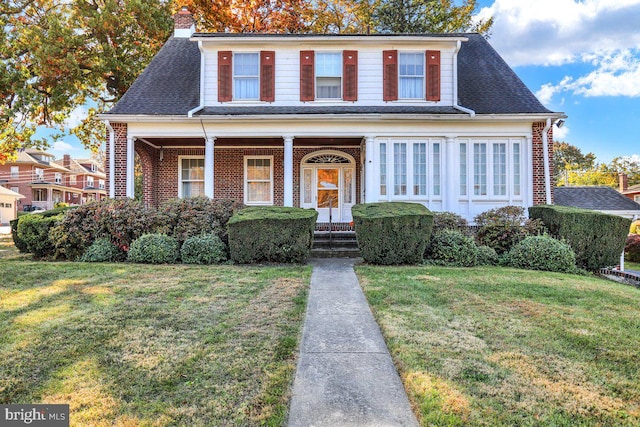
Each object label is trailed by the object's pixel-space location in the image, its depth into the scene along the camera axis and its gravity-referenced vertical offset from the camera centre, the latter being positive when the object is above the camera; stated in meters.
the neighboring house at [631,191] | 29.00 +2.06
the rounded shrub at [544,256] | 7.72 -0.92
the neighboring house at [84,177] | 50.41 +5.73
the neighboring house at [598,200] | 13.07 +0.55
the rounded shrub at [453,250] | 7.88 -0.80
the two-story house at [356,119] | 10.29 +2.75
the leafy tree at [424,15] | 19.09 +10.87
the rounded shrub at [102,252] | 7.83 -0.84
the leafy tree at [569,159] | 46.09 +7.47
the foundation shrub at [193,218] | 8.27 -0.08
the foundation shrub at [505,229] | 8.73 -0.36
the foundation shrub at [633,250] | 17.14 -1.74
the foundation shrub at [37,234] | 8.34 -0.45
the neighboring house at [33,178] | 41.28 +4.42
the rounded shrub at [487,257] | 8.20 -0.99
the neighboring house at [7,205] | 31.62 +0.91
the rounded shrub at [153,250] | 7.64 -0.78
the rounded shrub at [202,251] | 7.73 -0.80
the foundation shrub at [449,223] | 8.78 -0.22
